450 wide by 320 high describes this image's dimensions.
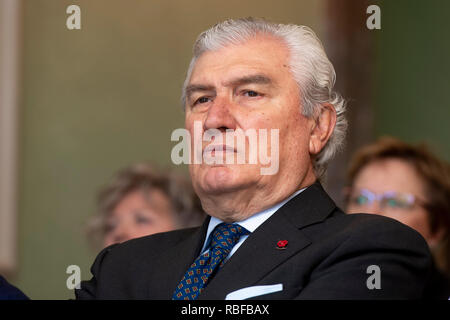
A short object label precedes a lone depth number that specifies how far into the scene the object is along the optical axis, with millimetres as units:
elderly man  4414
